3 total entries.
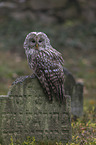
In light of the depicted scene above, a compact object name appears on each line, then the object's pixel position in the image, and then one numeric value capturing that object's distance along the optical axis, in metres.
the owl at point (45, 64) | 9.33
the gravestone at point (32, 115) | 9.48
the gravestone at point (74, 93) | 14.07
